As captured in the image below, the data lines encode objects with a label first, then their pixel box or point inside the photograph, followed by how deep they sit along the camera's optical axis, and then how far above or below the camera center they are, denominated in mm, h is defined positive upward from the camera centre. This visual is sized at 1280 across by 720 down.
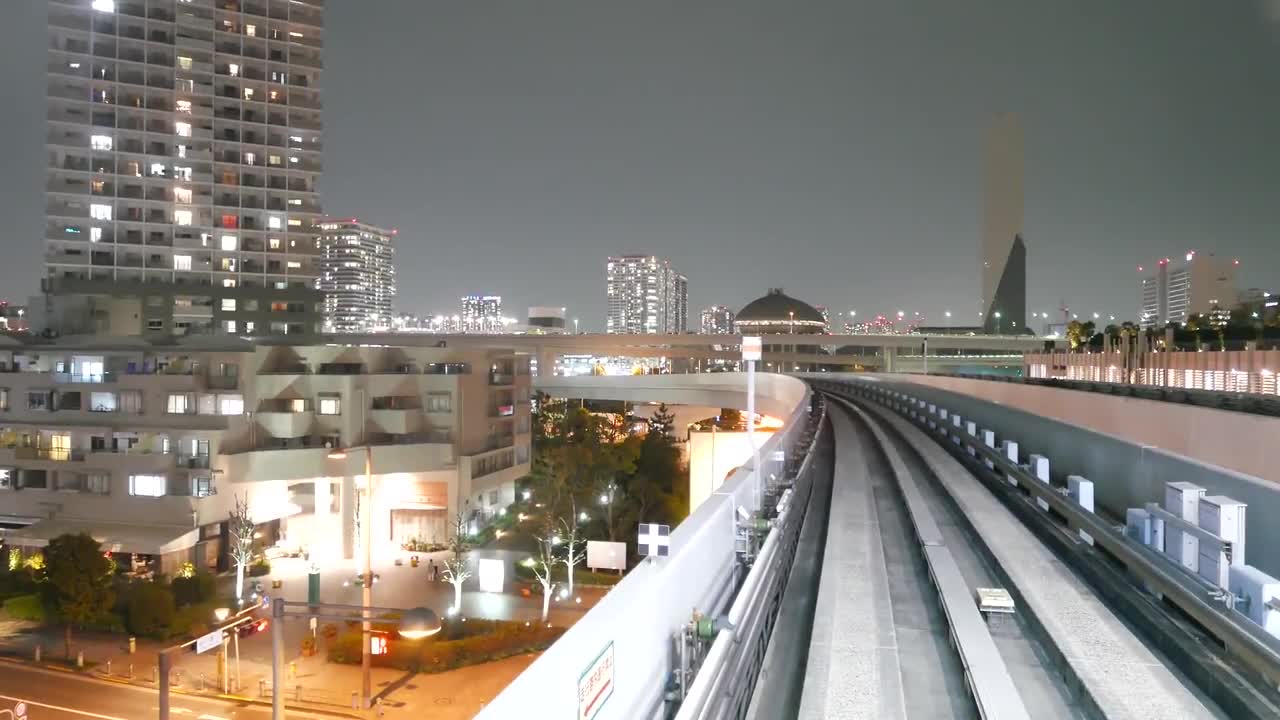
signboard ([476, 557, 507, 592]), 35594 -10292
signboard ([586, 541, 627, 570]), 39062 -10245
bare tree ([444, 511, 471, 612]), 32969 -9642
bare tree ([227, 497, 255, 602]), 36344 -9408
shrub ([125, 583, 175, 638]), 30953 -10616
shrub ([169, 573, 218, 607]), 34000 -10622
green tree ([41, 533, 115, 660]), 30125 -9291
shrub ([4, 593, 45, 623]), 32719 -10993
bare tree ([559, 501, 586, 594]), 35219 -9697
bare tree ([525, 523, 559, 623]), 32688 -9560
